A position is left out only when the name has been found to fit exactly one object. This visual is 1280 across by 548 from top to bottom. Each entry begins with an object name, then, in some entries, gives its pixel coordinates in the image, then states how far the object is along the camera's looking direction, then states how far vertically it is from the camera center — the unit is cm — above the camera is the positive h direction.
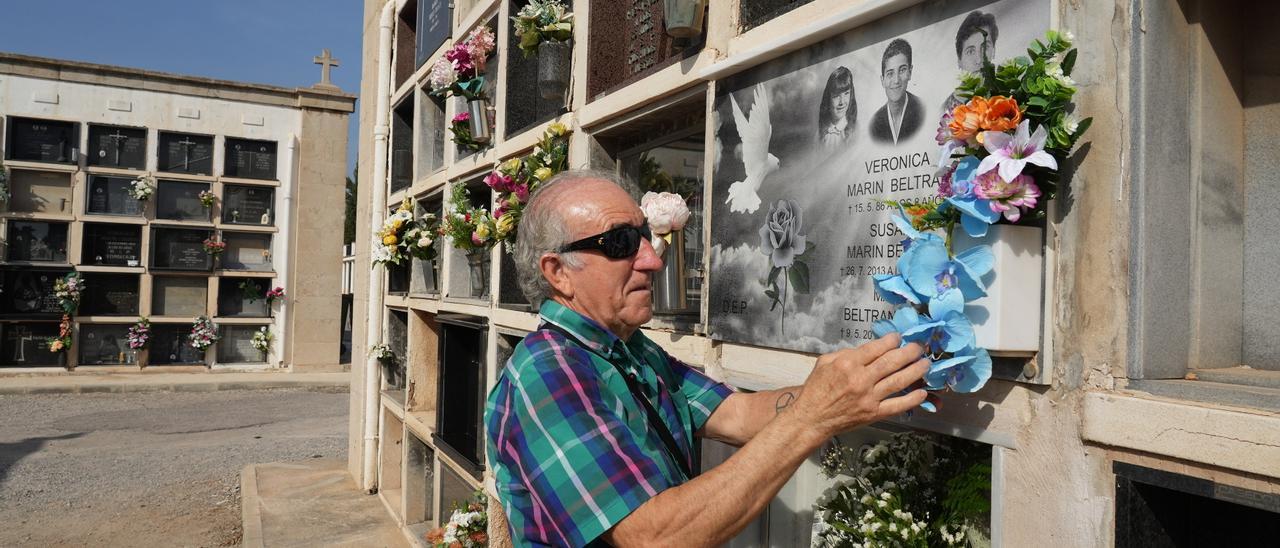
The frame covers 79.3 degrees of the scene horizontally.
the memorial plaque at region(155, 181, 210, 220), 1402 +122
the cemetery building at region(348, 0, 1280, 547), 138 +10
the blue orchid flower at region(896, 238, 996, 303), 140 +4
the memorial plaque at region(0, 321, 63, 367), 1306 -137
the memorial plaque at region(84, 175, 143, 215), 1348 +121
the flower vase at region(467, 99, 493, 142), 501 +102
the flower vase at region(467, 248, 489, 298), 531 +5
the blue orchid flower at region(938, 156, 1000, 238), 136 +16
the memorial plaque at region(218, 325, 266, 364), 1468 -146
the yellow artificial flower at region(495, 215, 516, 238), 388 +27
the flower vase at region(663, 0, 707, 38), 262 +91
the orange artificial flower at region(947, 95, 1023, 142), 133 +30
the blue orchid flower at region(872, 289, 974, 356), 136 -6
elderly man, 130 -23
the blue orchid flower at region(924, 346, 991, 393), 136 -15
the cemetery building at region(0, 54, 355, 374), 1314 +95
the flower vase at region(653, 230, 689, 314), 281 -1
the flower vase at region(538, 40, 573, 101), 380 +106
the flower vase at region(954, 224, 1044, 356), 142 +0
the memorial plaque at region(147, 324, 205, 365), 1404 -143
